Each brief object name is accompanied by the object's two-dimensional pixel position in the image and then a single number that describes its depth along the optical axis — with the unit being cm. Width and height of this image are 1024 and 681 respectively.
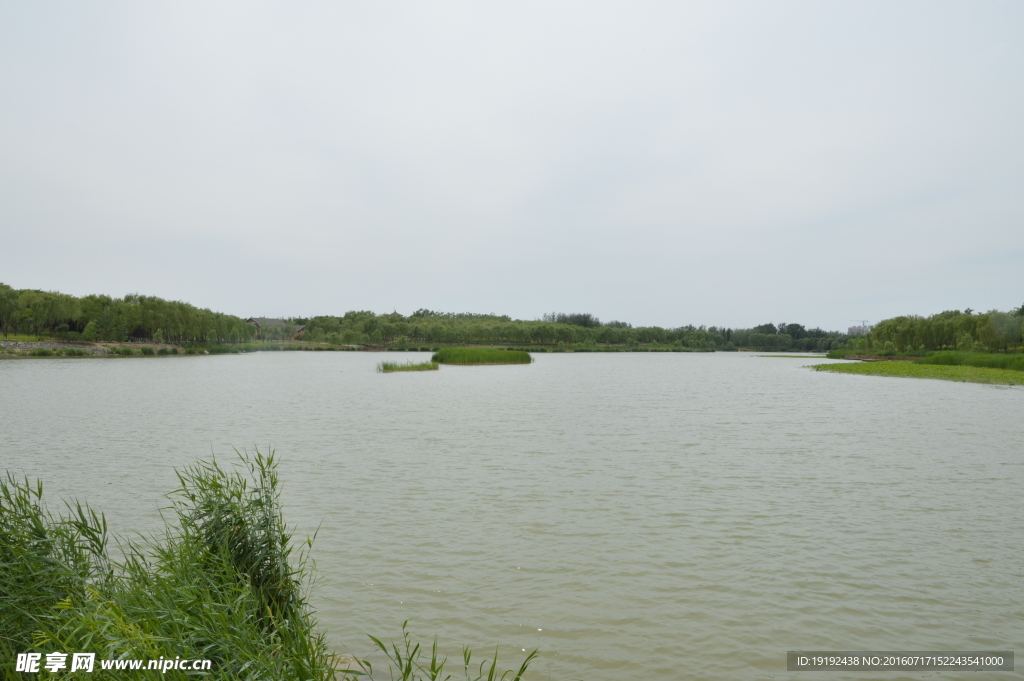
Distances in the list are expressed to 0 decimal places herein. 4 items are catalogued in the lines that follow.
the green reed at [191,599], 445
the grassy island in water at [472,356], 7281
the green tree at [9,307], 8675
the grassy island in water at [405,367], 6062
